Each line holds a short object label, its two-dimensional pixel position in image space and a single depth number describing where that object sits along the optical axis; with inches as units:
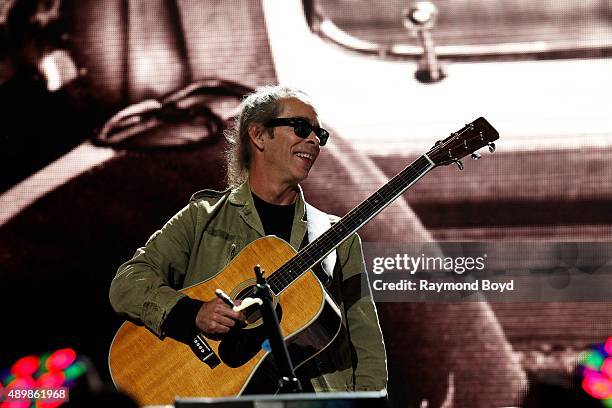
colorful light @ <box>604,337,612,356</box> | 387.9
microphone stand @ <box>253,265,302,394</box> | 253.8
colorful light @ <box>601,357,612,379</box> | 389.1
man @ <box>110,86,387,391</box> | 323.6
